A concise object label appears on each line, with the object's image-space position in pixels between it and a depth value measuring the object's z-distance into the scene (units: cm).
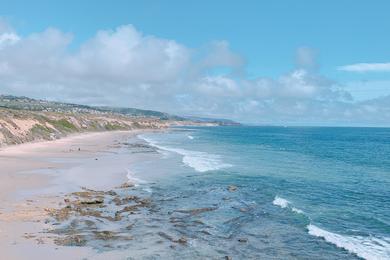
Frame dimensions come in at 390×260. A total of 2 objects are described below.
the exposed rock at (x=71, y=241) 2027
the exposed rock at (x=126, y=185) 3702
